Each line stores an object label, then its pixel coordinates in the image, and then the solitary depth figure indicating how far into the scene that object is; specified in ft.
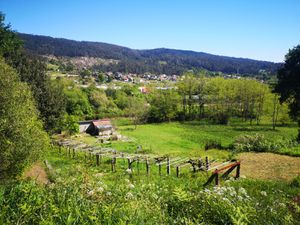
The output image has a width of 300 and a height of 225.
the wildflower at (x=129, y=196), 17.91
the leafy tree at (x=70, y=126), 165.54
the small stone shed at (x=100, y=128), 185.35
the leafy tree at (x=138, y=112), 234.58
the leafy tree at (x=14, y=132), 43.42
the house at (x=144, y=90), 410.95
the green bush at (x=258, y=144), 84.74
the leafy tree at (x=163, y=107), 237.45
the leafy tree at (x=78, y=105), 243.19
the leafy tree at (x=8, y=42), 78.18
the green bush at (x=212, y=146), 107.04
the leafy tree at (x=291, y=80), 106.01
